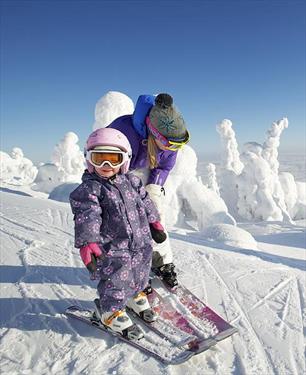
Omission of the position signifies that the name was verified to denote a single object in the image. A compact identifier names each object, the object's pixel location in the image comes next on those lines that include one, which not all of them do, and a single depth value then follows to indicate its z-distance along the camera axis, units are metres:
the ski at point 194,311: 2.27
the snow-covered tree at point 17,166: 47.78
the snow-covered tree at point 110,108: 16.34
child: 2.18
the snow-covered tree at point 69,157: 33.12
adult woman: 2.73
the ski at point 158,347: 2.03
